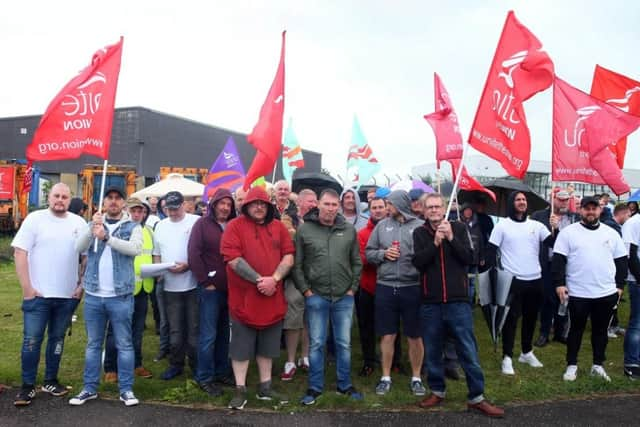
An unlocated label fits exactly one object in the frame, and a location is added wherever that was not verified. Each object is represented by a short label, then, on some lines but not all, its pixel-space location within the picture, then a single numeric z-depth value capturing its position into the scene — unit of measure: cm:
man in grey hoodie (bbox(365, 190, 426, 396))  527
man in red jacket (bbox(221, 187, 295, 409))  482
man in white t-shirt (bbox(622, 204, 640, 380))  589
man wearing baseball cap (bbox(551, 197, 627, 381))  557
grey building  3325
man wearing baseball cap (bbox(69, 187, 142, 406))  484
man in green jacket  504
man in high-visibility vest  550
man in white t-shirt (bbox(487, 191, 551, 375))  608
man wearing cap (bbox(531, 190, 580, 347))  728
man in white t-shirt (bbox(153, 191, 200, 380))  549
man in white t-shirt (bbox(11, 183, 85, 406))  482
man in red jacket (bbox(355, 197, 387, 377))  585
